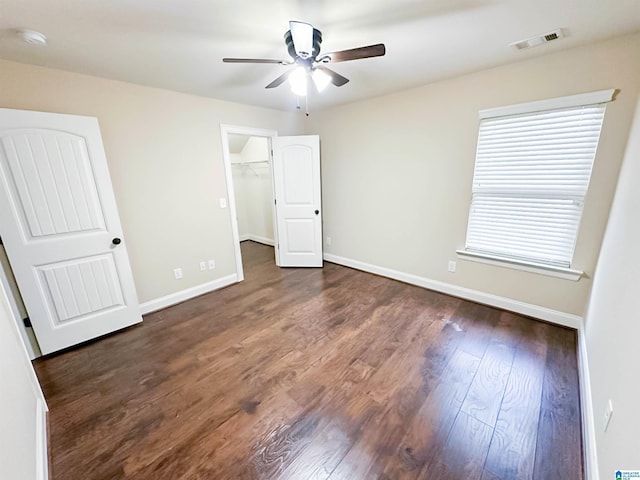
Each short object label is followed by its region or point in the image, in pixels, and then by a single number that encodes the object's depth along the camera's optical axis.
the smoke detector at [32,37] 1.60
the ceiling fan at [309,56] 1.49
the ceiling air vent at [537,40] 1.84
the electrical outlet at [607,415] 1.16
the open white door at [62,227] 2.01
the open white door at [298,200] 3.85
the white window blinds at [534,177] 2.15
